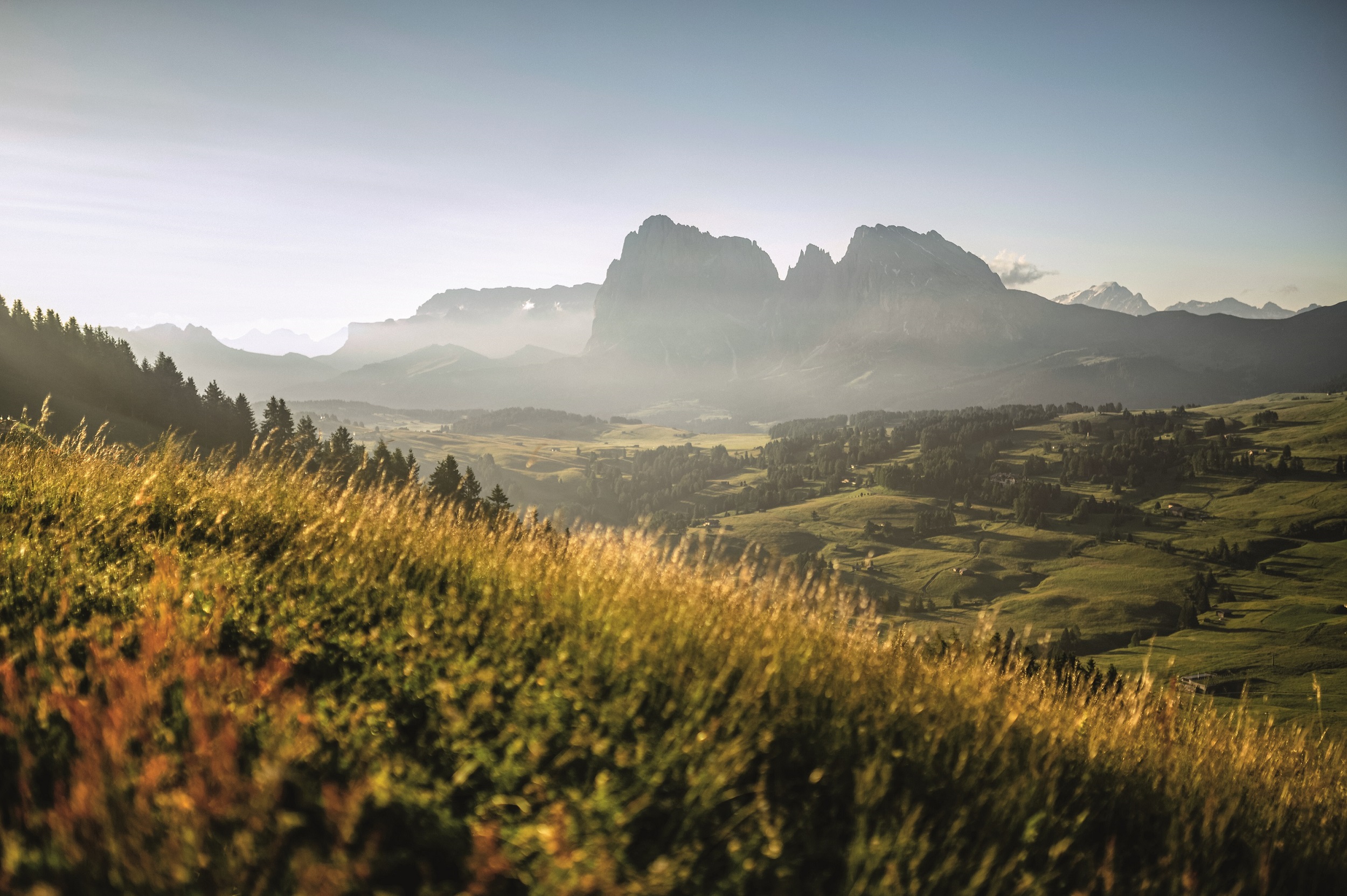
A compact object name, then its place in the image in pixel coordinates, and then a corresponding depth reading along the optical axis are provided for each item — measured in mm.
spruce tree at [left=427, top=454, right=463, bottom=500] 54250
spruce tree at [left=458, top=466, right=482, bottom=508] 57516
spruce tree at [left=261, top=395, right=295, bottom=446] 77688
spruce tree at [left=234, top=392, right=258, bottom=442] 103062
